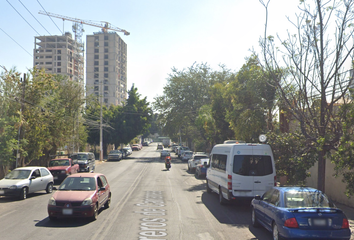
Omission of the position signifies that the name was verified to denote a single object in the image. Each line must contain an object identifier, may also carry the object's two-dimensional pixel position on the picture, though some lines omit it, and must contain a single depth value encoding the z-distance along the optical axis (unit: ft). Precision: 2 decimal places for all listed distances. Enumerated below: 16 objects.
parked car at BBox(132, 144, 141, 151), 282.97
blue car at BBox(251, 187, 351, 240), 25.08
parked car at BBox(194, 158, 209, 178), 86.95
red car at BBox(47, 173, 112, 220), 34.30
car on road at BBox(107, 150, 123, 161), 161.38
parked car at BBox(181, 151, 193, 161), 157.19
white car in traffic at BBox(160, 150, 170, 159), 172.14
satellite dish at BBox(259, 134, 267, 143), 49.75
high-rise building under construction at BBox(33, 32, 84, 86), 386.11
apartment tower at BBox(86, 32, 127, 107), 380.84
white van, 43.09
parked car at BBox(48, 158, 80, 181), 73.03
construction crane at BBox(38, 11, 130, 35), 475.72
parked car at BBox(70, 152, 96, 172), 93.45
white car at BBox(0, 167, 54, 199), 50.12
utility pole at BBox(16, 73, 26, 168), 74.02
